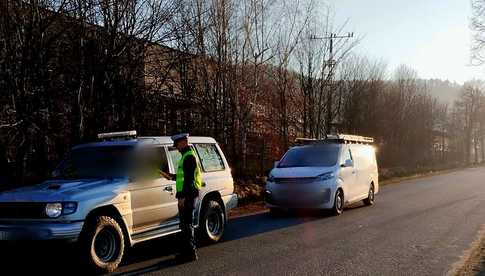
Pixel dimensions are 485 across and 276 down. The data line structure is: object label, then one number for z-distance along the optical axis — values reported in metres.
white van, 14.05
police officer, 8.41
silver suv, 7.19
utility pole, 28.30
